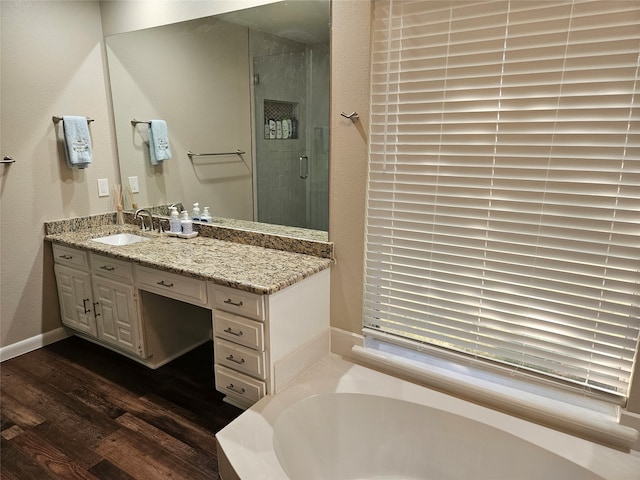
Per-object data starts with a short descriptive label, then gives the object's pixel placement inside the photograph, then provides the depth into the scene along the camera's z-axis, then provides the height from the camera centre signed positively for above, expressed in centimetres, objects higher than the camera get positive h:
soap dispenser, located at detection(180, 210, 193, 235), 280 -55
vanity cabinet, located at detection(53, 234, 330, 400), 199 -95
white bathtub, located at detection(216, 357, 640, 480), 164 -122
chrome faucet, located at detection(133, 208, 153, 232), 299 -52
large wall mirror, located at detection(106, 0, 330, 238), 225 +19
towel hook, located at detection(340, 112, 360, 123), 206 +12
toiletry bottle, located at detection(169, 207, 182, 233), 284 -54
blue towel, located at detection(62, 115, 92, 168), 278 -1
